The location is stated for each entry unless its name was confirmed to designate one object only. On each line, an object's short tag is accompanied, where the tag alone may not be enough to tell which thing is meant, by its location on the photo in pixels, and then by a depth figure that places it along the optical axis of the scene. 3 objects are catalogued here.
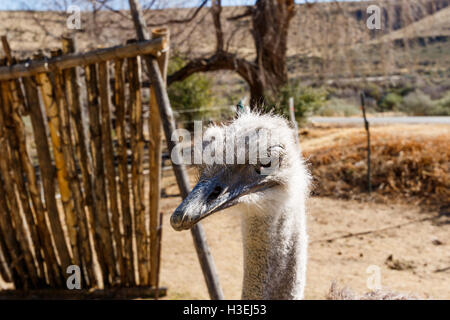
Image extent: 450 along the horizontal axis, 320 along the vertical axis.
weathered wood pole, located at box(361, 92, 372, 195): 6.76
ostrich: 1.43
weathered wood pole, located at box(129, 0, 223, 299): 2.99
